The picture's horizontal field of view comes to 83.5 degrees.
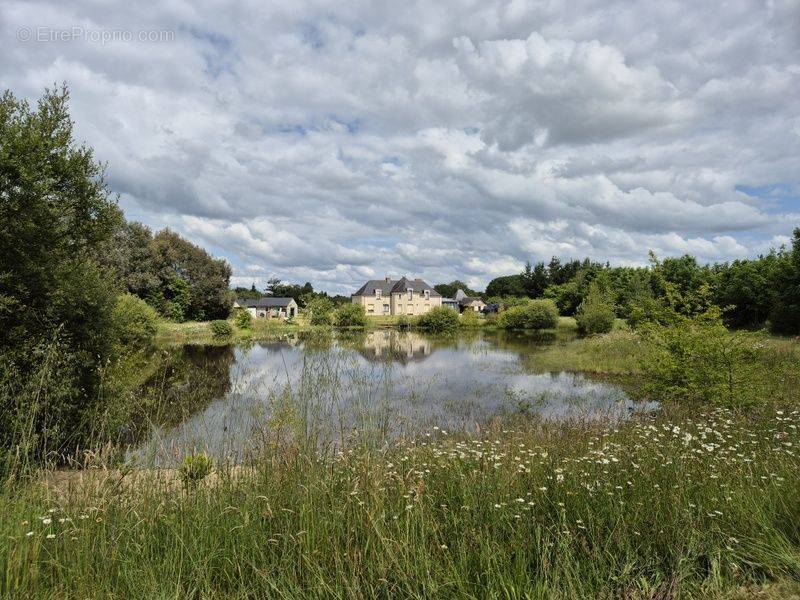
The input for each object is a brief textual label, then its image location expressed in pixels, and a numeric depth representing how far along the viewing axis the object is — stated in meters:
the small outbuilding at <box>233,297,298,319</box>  84.81
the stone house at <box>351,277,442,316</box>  83.56
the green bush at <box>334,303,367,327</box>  51.04
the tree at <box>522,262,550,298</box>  93.25
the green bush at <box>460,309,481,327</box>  66.50
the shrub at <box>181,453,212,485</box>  4.07
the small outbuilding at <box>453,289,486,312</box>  102.03
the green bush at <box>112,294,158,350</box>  31.94
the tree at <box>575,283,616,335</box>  46.62
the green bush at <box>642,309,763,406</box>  10.55
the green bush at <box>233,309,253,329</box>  52.41
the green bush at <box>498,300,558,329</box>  60.94
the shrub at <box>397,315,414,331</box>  56.12
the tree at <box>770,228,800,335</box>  33.72
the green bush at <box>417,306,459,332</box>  61.59
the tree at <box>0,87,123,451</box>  11.09
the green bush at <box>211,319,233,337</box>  46.50
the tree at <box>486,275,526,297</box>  104.75
